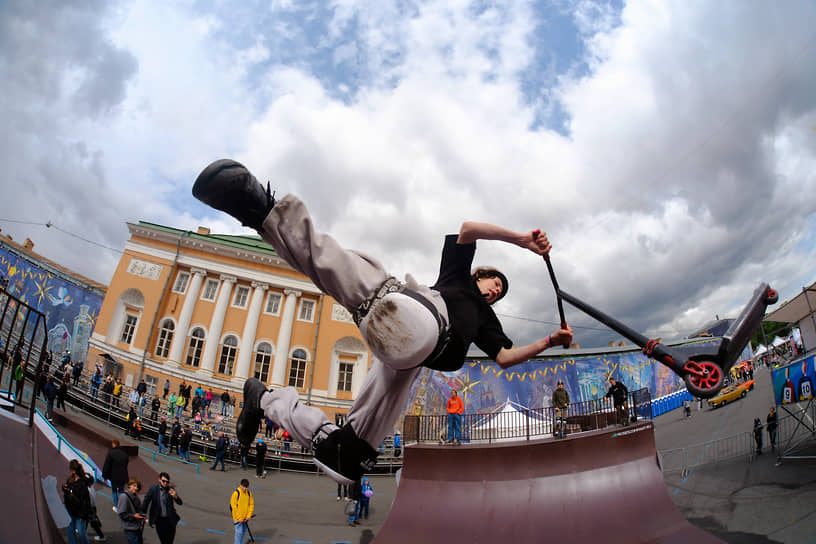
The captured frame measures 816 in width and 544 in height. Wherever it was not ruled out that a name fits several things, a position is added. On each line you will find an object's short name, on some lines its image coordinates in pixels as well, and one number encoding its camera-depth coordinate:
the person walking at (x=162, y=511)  4.48
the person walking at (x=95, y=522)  4.20
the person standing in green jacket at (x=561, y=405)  7.35
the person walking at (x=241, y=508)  4.69
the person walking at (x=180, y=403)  13.95
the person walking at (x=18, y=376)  3.57
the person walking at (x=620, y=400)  7.35
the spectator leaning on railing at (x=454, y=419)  7.88
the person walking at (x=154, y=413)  9.62
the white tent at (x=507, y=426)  9.52
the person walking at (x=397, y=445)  13.38
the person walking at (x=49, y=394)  6.56
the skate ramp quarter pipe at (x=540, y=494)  5.14
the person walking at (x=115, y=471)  4.99
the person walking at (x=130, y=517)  4.43
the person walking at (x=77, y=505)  4.03
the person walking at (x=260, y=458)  7.67
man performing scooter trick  1.33
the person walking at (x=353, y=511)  6.53
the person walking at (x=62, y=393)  8.05
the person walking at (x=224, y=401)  16.10
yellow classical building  18.58
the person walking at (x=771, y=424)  6.80
